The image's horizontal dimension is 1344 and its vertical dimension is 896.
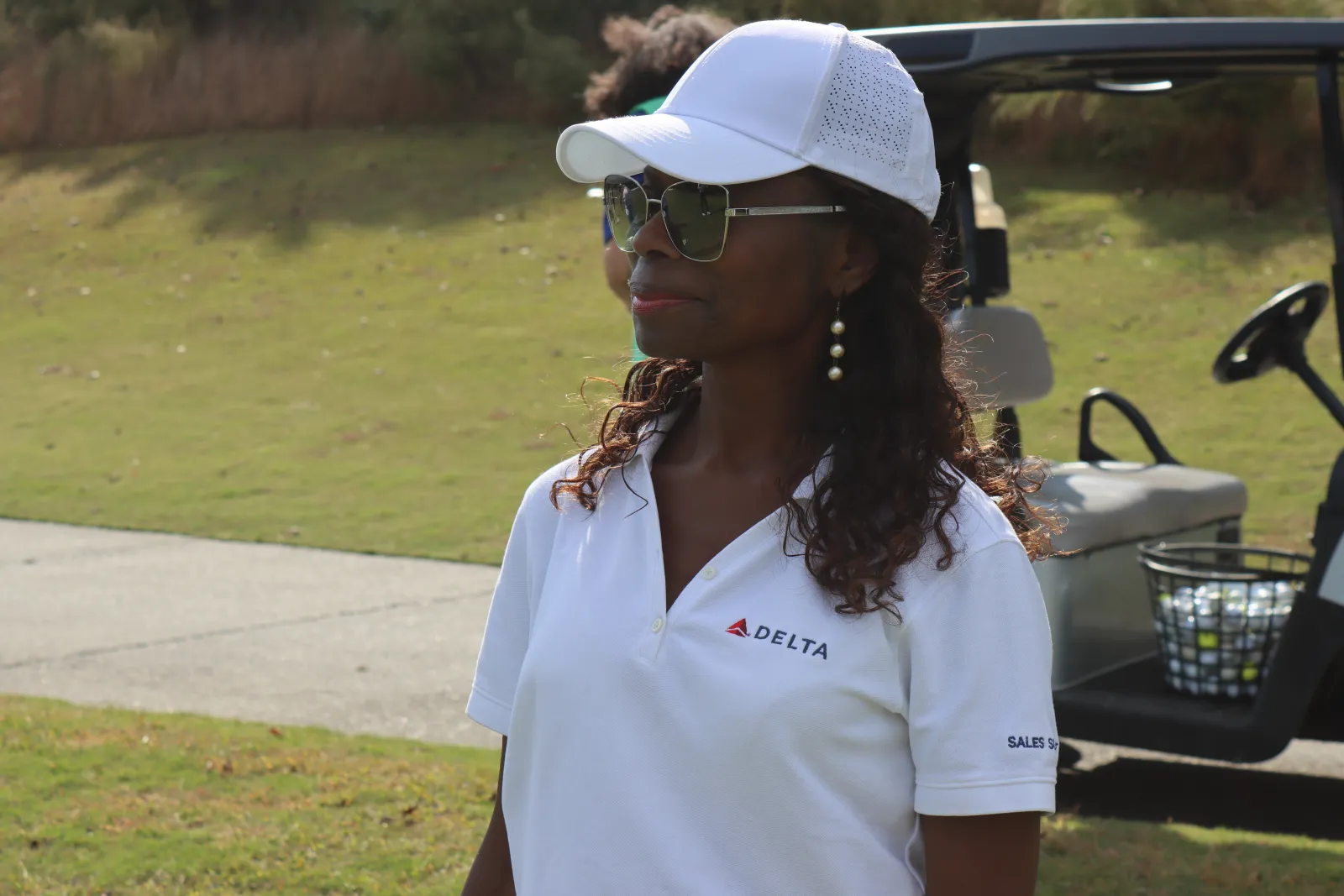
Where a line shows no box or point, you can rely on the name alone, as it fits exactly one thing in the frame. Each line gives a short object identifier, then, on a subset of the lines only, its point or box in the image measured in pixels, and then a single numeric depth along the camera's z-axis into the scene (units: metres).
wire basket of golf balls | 8.78
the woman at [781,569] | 3.00
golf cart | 8.27
